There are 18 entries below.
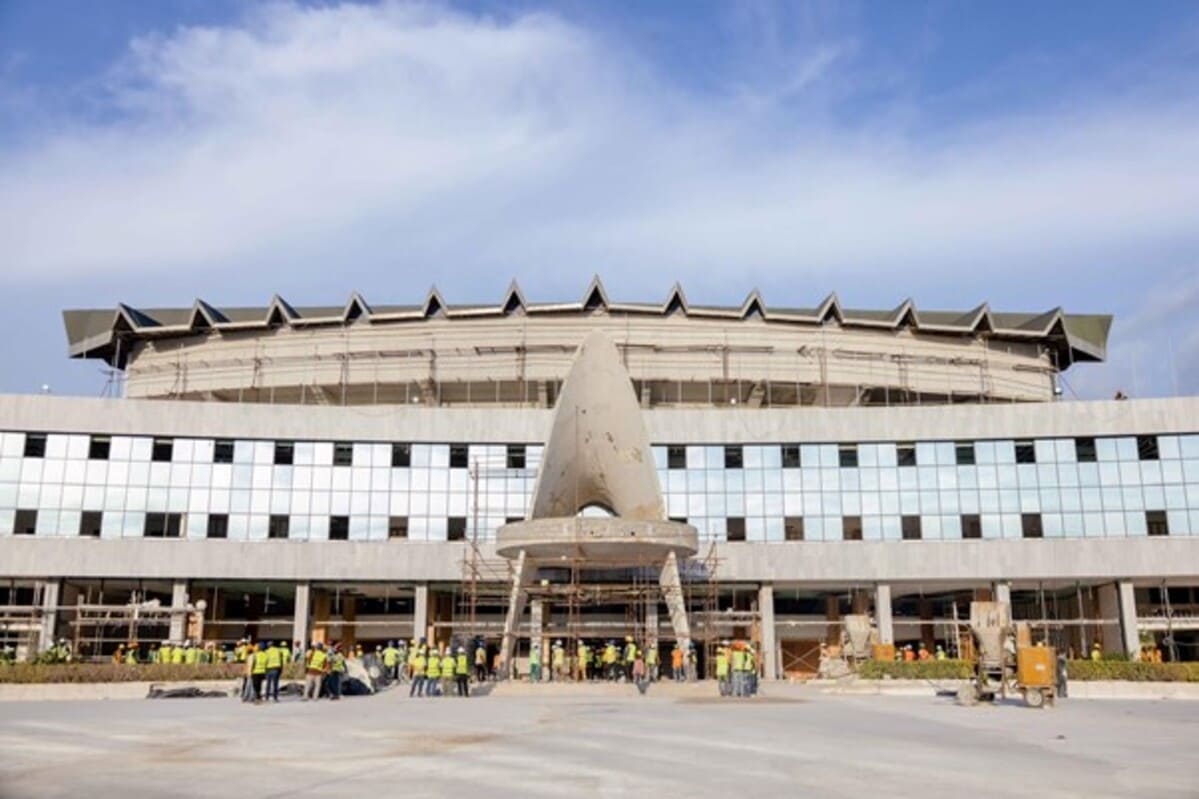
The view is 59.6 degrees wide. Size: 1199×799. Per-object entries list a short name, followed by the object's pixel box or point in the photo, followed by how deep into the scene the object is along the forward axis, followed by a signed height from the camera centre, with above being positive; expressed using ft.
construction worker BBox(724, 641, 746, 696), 90.79 -3.94
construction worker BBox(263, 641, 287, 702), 78.89 -3.39
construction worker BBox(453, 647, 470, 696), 90.17 -4.03
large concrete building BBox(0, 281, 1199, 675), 138.10 +14.84
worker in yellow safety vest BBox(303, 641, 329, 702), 81.61 -3.58
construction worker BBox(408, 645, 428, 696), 91.71 -4.19
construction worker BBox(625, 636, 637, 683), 102.38 -3.18
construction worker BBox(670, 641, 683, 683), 107.24 -4.08
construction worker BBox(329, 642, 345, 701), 84.51 -4.20
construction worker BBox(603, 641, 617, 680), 107.14 -3.45
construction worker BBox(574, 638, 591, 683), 111.04 -4.03
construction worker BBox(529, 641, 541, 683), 106.15 -4.06
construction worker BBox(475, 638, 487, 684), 108.69 -4.16
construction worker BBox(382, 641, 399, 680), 108.37 -3.72
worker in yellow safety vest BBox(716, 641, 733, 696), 92.12 -4.17
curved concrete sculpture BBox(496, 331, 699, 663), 118.73 +17.92
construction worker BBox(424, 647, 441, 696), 90.84 -4.24
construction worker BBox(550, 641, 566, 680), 108.78 -4.04
